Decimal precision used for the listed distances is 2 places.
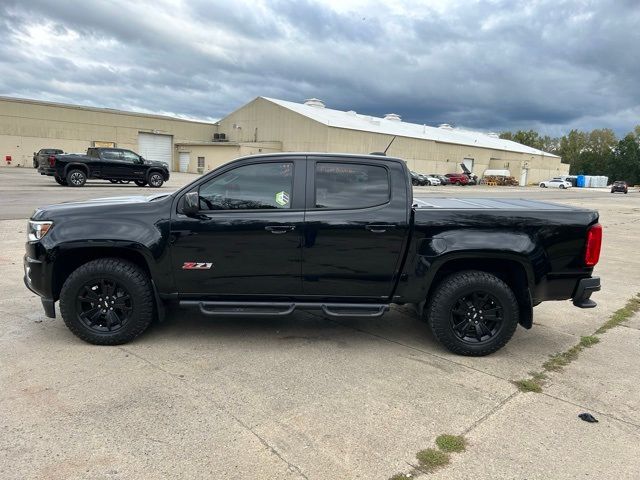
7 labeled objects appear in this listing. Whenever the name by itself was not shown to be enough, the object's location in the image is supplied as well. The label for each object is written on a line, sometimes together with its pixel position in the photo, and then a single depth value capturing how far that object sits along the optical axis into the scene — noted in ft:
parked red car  189.27
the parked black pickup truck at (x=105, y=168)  69.36
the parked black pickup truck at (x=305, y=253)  13.37
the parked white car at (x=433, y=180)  174.67
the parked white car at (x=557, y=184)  224.33
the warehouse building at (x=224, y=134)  153.89
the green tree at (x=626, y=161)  324.39
